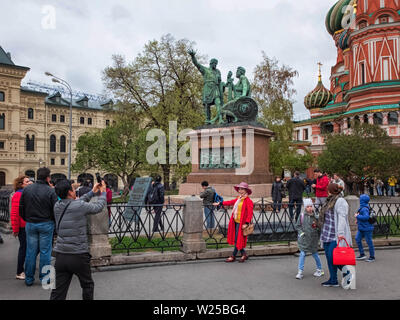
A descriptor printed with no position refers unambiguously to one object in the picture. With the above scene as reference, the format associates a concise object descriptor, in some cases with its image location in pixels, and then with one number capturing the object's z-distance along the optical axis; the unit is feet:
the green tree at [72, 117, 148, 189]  84.53
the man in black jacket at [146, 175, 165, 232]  36.86
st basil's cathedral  140.46
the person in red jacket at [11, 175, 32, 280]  22.16
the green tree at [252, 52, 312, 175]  111.45
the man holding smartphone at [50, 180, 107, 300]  14.78
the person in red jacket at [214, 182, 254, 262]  25.26
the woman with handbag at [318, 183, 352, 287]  19.94
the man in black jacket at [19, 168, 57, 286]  20.14
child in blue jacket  27.17
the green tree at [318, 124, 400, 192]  80.02
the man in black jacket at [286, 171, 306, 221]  43.21
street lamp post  81.84
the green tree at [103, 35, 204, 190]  104.93
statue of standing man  67.31
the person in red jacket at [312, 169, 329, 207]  41.68
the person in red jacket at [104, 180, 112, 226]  37.65
